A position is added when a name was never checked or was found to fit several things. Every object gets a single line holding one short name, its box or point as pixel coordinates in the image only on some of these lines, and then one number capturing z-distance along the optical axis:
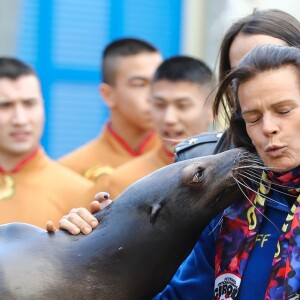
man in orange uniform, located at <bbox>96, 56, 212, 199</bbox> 10.81
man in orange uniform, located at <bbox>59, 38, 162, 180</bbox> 12.71
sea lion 6.11
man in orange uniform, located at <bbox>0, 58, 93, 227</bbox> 10.98
